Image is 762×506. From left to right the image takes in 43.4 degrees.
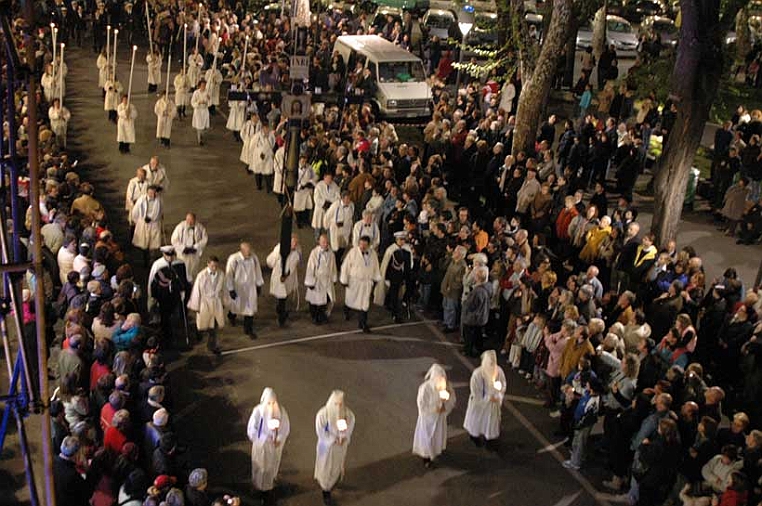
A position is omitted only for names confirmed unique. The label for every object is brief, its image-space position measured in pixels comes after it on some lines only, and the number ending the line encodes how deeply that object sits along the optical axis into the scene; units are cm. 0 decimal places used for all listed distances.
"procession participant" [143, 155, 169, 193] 1719
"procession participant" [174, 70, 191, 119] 2379
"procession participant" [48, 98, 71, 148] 2028
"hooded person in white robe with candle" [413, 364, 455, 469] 1162
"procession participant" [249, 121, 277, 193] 1980
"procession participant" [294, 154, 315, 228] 1803
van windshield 2564
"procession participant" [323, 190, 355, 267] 1667
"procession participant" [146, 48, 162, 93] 2611
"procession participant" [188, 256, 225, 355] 1381
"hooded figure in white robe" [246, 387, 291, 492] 1078
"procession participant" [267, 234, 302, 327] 1466
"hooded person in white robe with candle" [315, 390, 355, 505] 1087
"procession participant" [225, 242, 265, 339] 1414
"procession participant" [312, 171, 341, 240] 1725
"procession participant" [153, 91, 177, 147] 2153
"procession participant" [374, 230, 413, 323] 1511
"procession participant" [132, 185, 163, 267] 1602
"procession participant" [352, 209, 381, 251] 1561
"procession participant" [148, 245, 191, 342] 1386
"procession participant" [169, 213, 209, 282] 1494
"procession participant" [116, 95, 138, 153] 2091
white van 2528
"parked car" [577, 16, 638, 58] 3500
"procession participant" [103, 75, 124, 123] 2333
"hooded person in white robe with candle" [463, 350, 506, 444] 1195
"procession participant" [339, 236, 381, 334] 1472
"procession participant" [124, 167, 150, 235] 1652
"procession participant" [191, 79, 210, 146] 2156
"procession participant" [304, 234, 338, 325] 1469
